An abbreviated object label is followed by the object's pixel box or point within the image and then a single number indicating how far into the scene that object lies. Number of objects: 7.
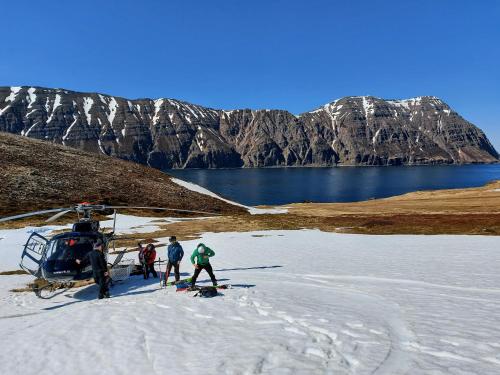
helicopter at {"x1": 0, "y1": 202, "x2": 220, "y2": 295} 17.14
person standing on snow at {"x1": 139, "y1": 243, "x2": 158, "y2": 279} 21.05
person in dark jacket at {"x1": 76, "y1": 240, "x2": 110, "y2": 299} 16.97
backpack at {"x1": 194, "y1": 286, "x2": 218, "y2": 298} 15.53
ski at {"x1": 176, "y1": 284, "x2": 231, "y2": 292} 16.33
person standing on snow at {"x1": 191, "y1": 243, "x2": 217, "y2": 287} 16.72
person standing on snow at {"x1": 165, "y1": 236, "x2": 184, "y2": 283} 19.09
